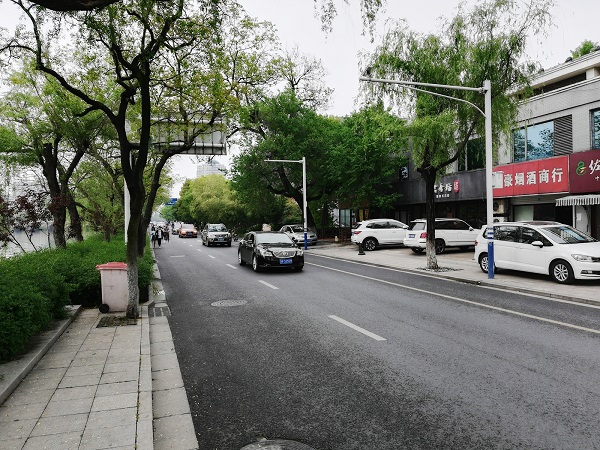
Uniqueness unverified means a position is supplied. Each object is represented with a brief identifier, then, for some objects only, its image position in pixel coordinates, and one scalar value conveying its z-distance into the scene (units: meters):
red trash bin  9.30
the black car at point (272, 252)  16.06
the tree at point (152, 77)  8.71
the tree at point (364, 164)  29.25
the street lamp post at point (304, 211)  29.38
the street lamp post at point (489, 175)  13.27
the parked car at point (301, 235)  32.66
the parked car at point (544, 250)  11.74
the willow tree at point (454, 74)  14.27
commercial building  18.16
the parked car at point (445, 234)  22.48
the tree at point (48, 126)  16.97
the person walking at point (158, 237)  36.42
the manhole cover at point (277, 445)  3.68
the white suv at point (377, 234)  26.55
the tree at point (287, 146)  32.19
